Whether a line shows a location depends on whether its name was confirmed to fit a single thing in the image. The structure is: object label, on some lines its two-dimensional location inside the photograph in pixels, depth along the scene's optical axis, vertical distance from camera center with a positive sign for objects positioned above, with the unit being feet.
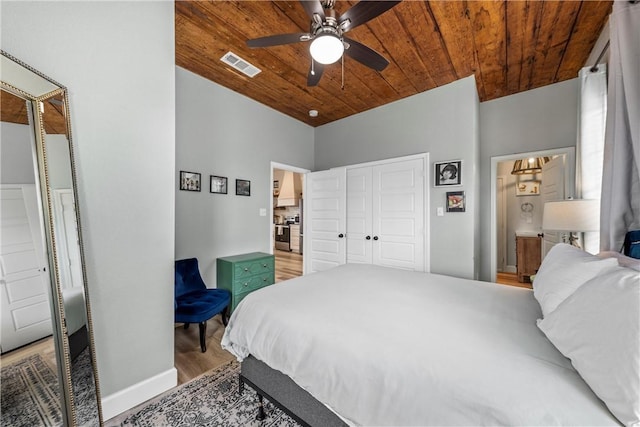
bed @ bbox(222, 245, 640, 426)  2.33 -1.96
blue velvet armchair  7.16 -3.00
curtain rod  6.88 +3.74
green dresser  9.47 -2.81
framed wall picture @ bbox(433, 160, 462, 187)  10.07 +0.89
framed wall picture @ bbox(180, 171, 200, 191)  9.18 +0.86
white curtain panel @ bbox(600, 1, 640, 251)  4.37 +1.05
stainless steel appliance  26.43 -3.93
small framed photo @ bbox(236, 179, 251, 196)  11.05 +0.67
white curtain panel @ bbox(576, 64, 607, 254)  6.97 +1.62
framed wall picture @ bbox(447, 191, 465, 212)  9.96 -0.26
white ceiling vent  8.36 +4.81
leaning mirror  3.37 -0.81
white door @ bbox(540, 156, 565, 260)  10.44 +0.28
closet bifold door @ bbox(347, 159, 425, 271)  11.04 -0.79
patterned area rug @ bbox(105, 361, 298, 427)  4.86 -4.21
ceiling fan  4.84 +3.61
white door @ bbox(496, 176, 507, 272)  16.39 -1.97
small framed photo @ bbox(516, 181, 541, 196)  15.49 +0.26
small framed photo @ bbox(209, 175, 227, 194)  10.07 +0.77
